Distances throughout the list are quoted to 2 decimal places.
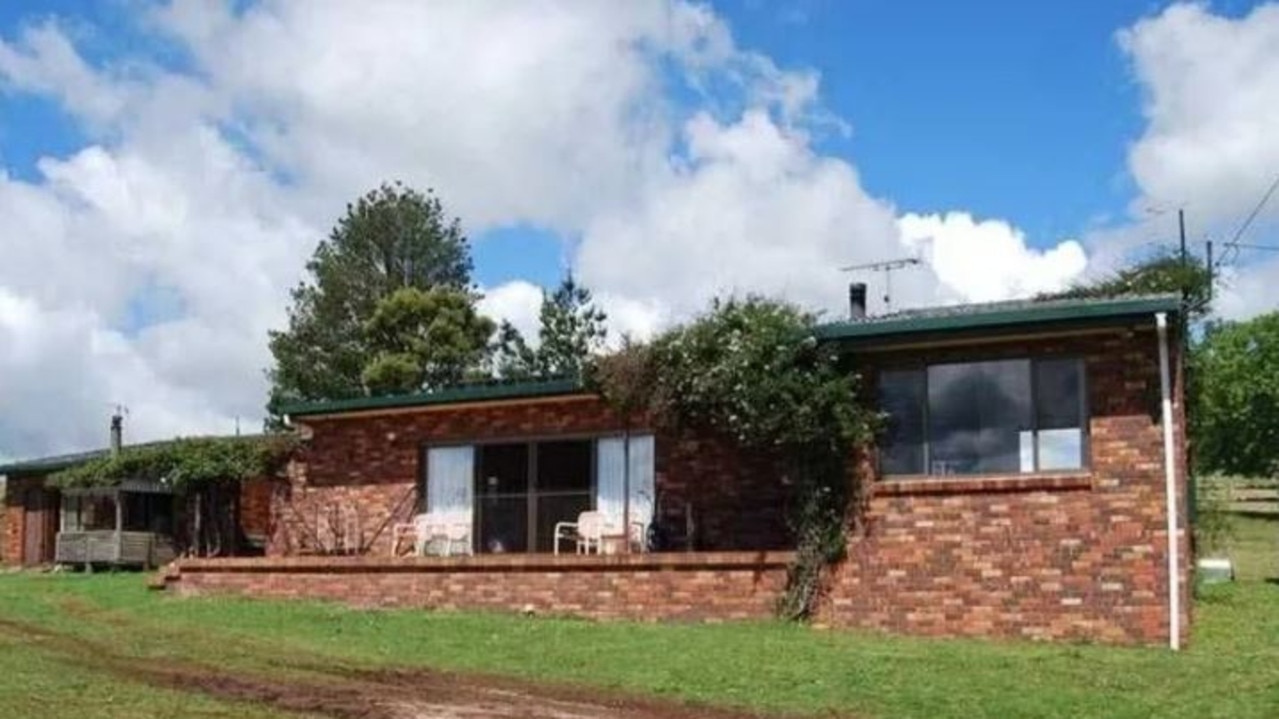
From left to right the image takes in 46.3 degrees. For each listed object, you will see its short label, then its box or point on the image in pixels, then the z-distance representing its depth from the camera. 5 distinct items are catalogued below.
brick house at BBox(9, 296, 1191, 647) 15.52
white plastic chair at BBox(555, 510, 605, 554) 20.39
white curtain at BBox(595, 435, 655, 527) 20.41
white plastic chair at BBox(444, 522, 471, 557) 21.88
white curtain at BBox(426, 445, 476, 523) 22.09
